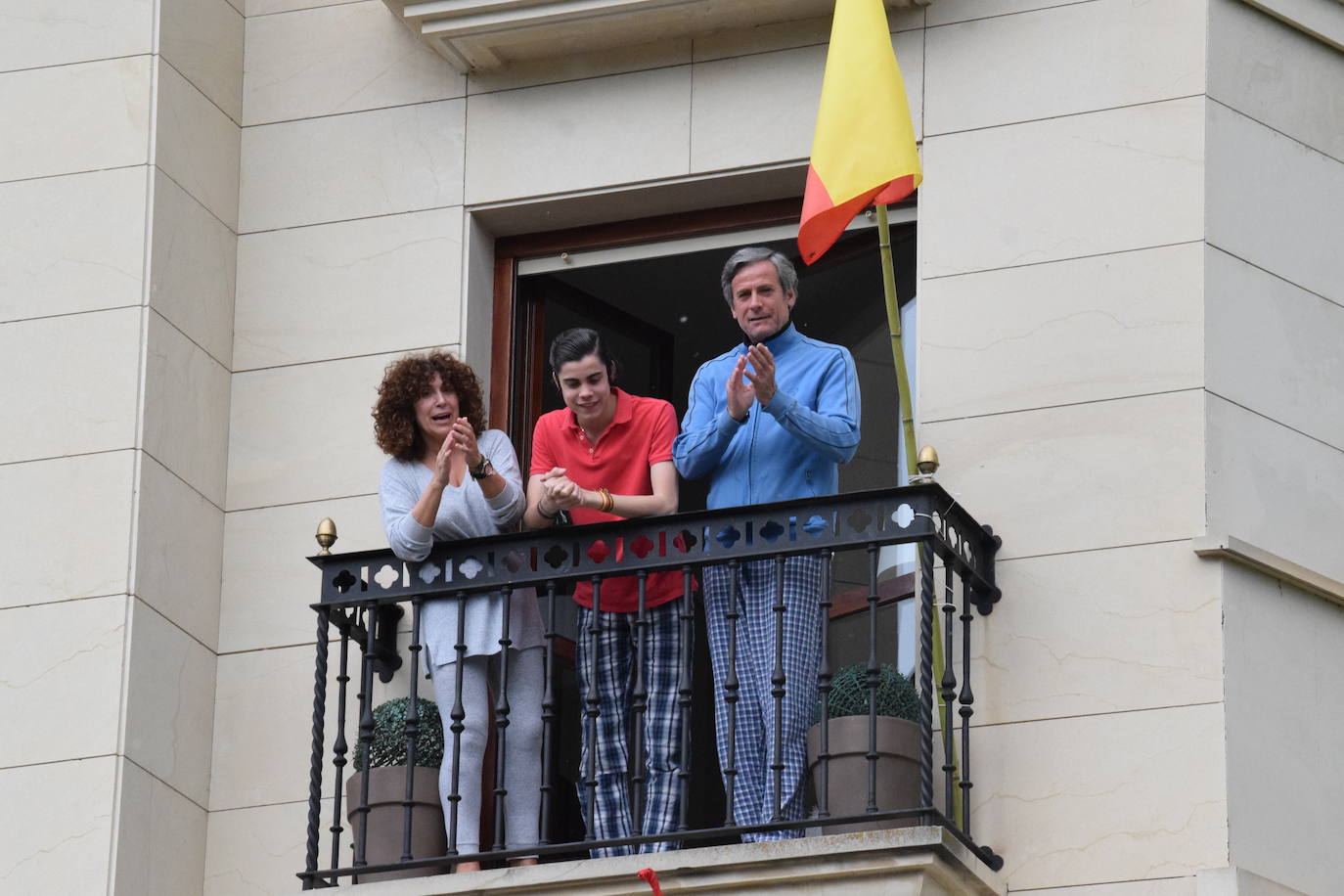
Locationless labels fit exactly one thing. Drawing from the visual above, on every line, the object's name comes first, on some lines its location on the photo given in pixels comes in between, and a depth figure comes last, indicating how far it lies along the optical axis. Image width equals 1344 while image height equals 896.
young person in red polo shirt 18.39
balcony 17.05
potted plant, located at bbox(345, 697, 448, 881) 18.47
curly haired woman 18.41
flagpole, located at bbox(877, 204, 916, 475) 18.61
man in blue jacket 18.00
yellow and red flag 18.59
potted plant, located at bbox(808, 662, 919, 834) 17.47
